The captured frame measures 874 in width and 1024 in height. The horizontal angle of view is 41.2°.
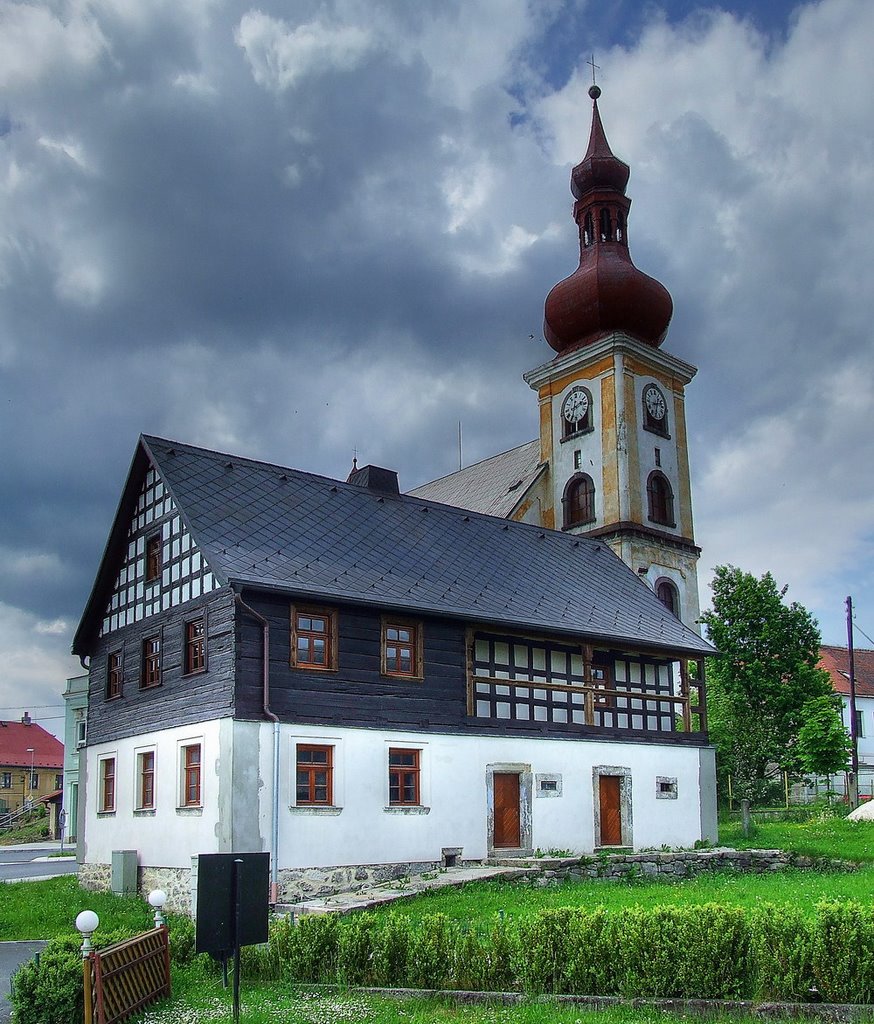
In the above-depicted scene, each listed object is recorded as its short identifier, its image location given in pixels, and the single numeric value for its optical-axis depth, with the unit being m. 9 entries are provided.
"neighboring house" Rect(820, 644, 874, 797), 60.62
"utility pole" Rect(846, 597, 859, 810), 41.91
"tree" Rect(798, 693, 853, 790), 40.66
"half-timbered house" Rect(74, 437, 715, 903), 22.14
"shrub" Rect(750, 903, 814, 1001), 12.05
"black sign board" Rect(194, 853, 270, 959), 11.71
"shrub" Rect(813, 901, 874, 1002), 11.95
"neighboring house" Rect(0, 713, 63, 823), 81.62
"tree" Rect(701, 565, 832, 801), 43.38
